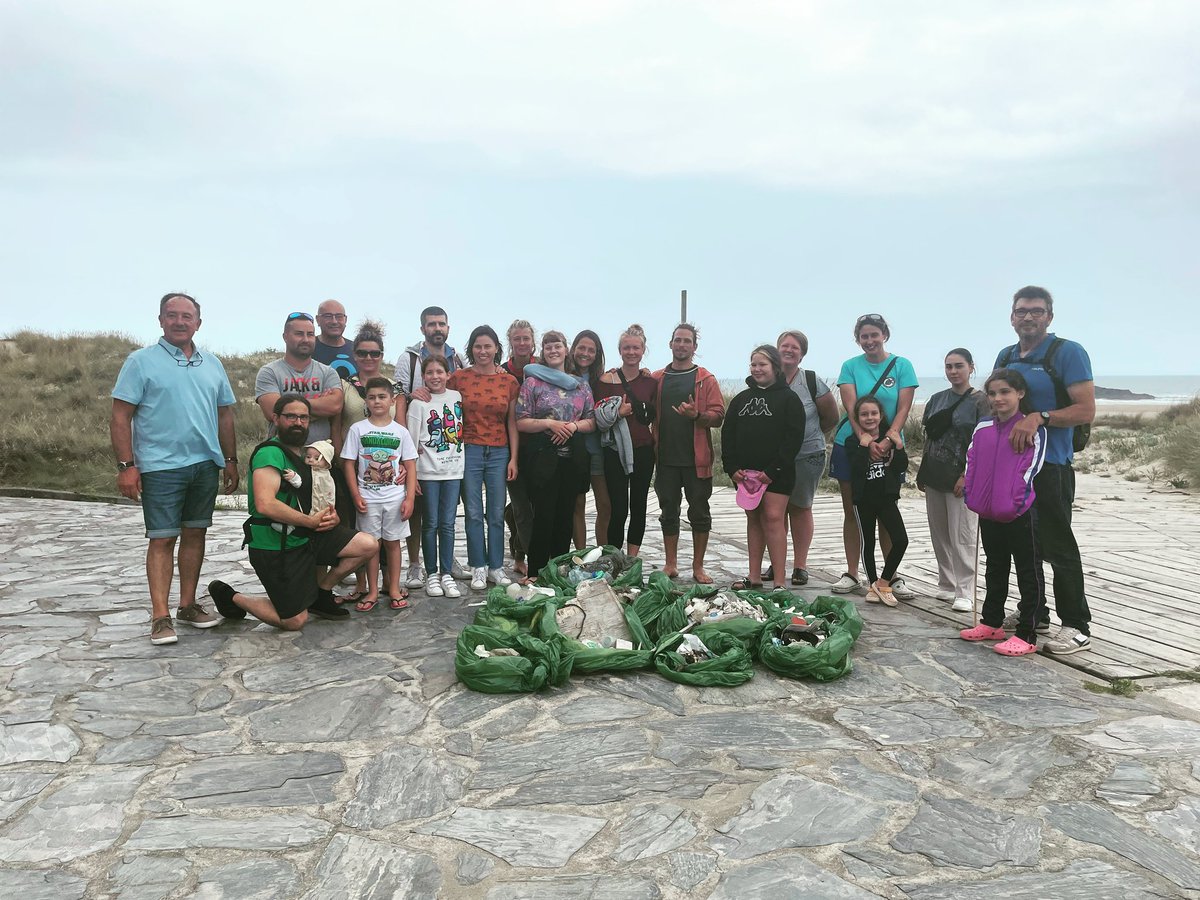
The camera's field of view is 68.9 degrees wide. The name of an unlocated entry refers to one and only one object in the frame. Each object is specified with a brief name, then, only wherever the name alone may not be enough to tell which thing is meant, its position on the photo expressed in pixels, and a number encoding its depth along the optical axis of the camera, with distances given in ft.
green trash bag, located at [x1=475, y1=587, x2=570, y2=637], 16.87
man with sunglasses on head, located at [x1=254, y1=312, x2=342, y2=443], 19.07
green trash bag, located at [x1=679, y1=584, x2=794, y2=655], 16.39
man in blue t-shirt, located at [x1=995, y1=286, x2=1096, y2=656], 16.29
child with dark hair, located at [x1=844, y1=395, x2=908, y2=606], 20.29
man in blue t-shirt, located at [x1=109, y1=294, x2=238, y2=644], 17.03
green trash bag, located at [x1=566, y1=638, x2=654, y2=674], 15.43
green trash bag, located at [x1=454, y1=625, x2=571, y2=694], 14.74
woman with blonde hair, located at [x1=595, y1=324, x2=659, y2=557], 22.07
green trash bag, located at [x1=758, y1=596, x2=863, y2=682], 15.34
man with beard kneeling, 17.57
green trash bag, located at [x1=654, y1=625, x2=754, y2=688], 15.05
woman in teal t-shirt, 20.68
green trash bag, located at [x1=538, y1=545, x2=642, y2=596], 19.45
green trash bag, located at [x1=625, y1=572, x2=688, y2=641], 17.12
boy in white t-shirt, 19.56
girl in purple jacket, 16.24
